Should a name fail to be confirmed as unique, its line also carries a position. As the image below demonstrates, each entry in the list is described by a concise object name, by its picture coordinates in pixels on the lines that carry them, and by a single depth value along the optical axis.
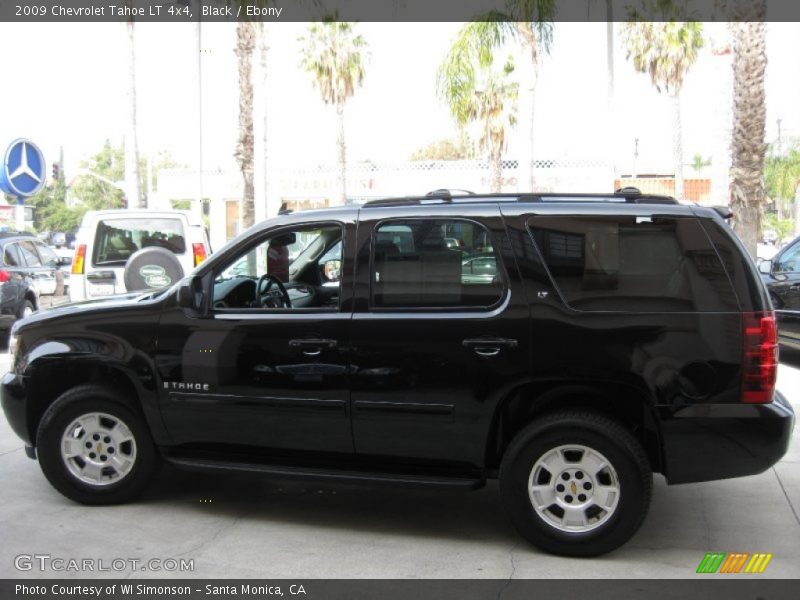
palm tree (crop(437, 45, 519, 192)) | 25.36
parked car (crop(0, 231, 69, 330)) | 12.26
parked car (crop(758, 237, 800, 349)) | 10.31
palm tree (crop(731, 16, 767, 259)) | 15.41
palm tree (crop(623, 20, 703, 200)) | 27.53
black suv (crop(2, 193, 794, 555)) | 4.50
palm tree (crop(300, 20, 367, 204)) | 27.91
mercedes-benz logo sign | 12.57
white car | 10.95
